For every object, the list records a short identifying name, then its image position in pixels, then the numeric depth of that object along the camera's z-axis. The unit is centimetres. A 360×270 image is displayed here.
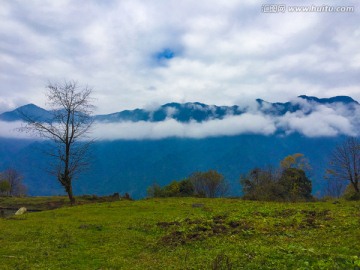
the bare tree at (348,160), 7238
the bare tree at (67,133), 4988
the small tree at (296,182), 7331
